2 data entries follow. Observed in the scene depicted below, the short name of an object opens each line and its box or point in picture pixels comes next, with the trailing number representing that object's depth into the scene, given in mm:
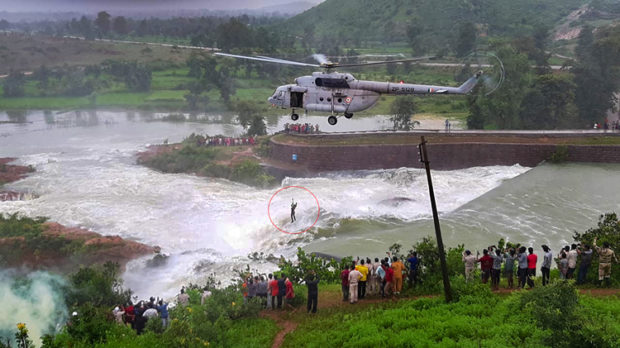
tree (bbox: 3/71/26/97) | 68688
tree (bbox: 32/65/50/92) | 71750
